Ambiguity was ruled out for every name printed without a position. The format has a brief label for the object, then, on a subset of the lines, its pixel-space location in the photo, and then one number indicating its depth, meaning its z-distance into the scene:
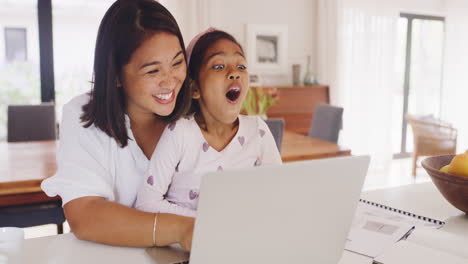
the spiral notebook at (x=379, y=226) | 0.93
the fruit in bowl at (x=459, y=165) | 1.02
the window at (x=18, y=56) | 4.23
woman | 1.02
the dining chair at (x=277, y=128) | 2.13
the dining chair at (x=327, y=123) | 3.00
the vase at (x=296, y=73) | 5.19
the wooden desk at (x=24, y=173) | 1.78
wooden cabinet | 4.74
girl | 1.08
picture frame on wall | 5.02
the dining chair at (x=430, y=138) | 4.88
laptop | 0.63
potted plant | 2.86
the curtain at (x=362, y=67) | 5.34
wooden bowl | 1.01
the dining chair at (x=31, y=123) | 3.02
